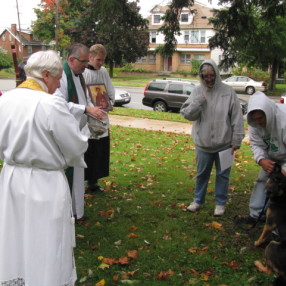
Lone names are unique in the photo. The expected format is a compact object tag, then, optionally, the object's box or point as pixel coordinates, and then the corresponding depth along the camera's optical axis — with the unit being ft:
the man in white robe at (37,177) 8.32
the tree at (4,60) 183.62
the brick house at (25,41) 249.84
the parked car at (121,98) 65.48
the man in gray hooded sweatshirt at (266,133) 12.55
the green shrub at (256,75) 119.03
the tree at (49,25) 139.03
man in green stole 14.08
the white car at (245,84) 100.23
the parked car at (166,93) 57.57
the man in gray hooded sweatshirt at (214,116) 15.06
